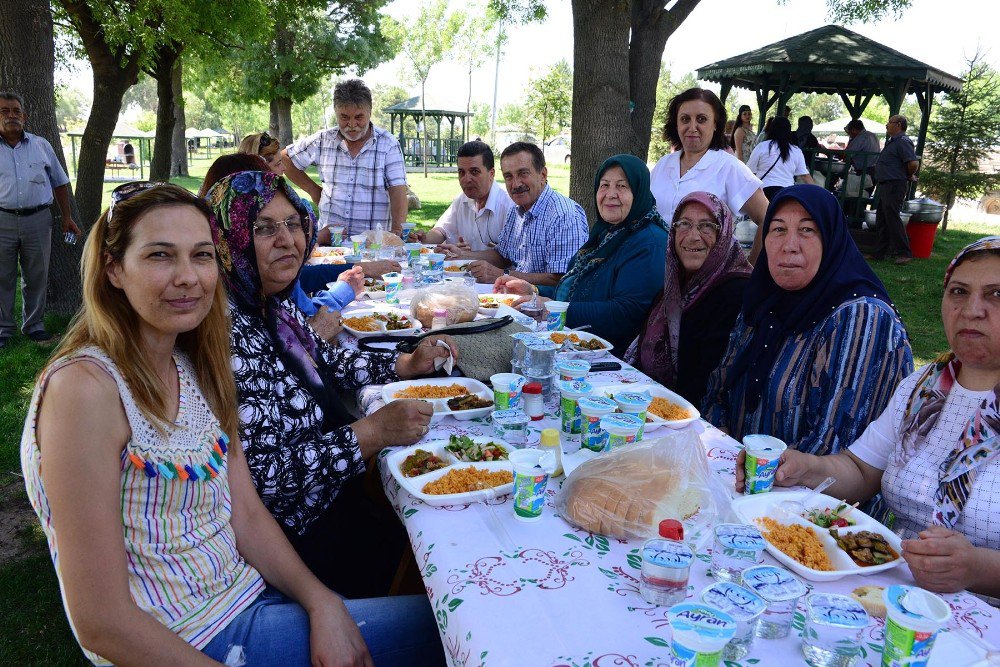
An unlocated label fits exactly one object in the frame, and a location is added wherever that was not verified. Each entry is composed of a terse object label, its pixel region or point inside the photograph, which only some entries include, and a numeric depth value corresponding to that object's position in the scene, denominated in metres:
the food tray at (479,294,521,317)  3.76
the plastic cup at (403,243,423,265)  5.02
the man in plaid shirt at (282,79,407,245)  6.00
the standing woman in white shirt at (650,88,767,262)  5.14
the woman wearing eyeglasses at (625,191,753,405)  3.18
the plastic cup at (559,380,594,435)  2.26
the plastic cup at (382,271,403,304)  4.23
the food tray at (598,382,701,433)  2.31
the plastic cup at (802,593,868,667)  1.19
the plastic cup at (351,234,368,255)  5.53
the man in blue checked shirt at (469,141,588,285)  5.19
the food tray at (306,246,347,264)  5.15
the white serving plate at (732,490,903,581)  1.51
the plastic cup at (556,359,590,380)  2.44
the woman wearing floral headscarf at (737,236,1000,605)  1.79
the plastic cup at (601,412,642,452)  1.98
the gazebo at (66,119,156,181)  27.73
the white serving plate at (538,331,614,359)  3.09
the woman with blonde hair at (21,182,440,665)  1.40
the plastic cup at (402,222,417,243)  6.10
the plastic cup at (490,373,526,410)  2.32
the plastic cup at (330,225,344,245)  5.96
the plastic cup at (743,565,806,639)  1.30
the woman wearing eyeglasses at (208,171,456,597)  2.06
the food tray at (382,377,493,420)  2.41
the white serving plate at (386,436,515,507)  1.80
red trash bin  10.88
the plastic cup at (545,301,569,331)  3.29
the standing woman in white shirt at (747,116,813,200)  8.70
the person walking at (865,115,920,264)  10.48
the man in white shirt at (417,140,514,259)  5.71
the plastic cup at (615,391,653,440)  2.10
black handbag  2.87
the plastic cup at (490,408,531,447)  2.21
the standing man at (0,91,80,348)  5.85
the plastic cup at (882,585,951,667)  1.13
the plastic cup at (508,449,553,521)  1.70
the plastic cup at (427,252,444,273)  5.00
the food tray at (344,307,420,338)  3.41
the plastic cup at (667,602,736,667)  1.06
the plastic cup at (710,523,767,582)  1.48
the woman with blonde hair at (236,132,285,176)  5.11
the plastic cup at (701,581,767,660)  1.21
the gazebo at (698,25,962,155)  11.57
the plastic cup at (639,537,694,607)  1.37
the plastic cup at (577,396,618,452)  2.10
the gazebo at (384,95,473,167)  29.33
